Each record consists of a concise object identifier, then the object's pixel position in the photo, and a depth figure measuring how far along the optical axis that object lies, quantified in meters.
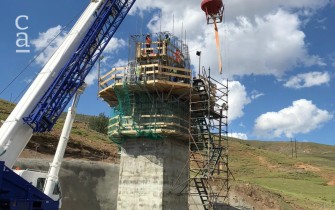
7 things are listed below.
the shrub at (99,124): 77.56
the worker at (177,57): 29.70
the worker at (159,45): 28.86
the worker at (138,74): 27.54
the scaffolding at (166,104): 27.22
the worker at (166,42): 28.85
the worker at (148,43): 29.20
